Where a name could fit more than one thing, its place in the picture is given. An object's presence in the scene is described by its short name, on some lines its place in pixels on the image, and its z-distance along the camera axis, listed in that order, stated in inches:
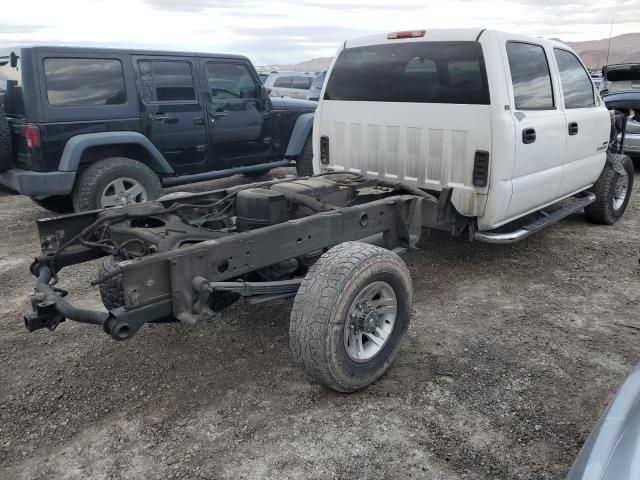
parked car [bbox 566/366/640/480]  67.5
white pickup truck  115.1
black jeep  233.1
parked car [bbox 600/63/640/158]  375.6
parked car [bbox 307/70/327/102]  606.9
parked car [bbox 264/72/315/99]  656.4
